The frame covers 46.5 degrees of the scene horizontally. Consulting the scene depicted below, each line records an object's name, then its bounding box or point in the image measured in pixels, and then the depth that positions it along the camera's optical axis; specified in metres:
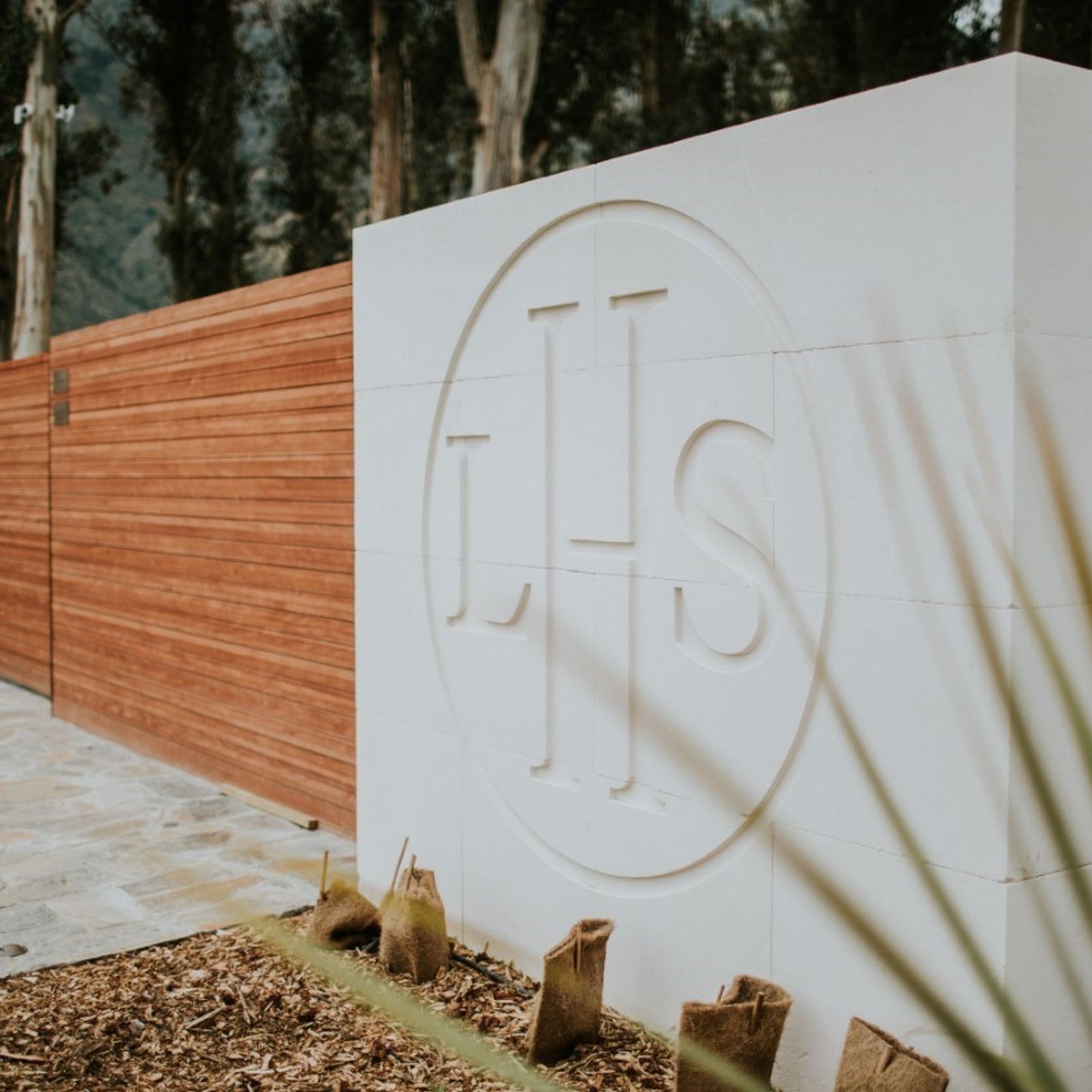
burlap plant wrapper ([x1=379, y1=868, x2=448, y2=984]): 3.78
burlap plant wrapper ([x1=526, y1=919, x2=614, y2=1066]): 3.21
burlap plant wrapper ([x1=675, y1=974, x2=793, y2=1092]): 2.86
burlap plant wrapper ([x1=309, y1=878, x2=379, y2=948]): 4.06
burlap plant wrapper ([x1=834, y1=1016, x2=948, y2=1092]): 2.59
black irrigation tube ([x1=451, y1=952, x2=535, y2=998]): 3.72
